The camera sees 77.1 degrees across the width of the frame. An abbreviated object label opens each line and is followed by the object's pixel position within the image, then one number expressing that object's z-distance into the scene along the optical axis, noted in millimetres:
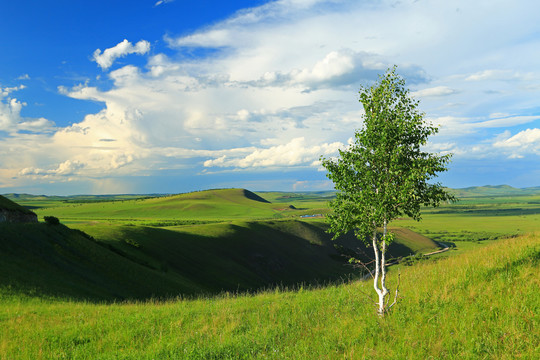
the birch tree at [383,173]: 12141
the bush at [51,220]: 44250
